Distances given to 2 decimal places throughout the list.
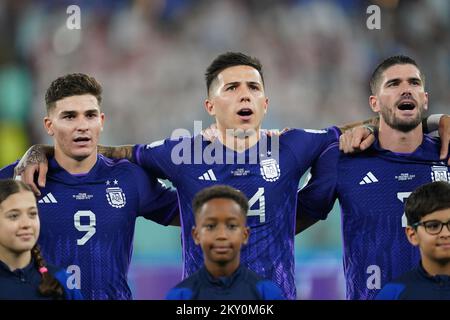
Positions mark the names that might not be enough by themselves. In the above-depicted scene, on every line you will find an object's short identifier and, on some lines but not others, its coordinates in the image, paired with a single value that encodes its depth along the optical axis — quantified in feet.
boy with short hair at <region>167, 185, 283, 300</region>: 26.58
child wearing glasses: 26.53
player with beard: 31.71
